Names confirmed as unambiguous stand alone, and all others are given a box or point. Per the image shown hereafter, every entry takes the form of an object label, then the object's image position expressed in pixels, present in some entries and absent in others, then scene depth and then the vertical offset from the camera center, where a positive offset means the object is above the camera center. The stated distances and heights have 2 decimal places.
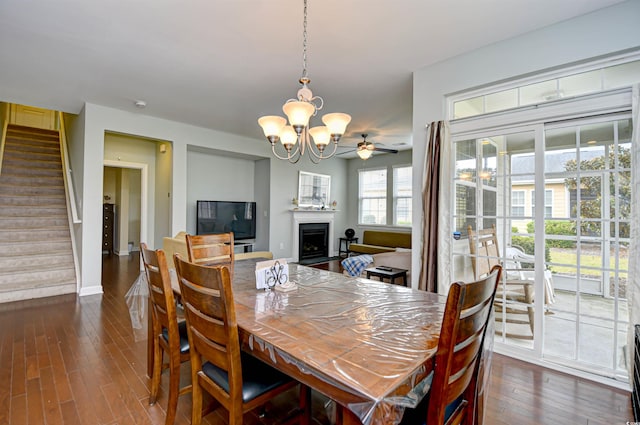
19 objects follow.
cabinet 7.31 -0.34
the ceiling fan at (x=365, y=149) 4.94 +1.14
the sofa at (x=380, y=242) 6.69 -0.65
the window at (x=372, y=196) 7.84 +0.54
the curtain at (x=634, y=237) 1.97 -0.13
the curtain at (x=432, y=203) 2.87 +0.13
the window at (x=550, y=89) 2.13 +1.07
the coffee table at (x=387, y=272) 3.79 -0.77
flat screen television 5.89 -0.08
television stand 6.42 -0.74
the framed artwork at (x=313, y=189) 7.19 +0.67
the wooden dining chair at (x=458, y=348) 0.94 -0.48
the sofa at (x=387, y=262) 4.16 -0.69
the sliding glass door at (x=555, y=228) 2.19 -0.10
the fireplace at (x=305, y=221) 6.88 -0.15
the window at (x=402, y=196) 7.34 +0.51
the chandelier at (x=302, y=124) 2.07 +0.71
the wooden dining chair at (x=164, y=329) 1.60 -0.70
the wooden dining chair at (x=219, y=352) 1.16 -0.61
